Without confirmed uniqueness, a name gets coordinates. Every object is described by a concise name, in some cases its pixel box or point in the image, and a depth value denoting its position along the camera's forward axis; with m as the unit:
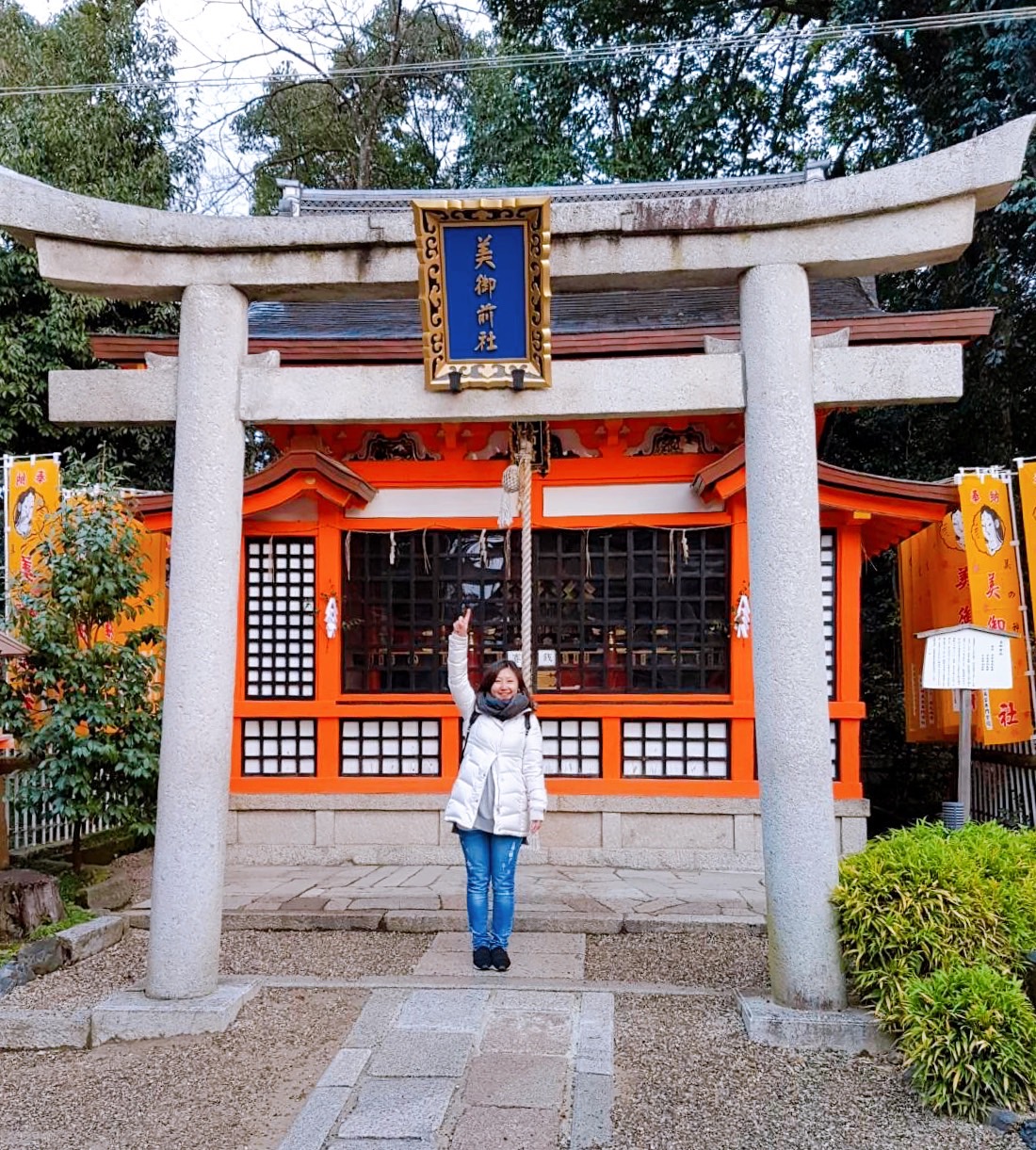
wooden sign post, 6.06
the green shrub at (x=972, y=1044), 3.63
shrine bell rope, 5.11
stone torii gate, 4.45
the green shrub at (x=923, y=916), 4.13
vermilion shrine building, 7.87
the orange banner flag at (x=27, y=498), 8.69
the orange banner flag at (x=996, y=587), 7.85
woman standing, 5.05
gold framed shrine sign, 4.59
